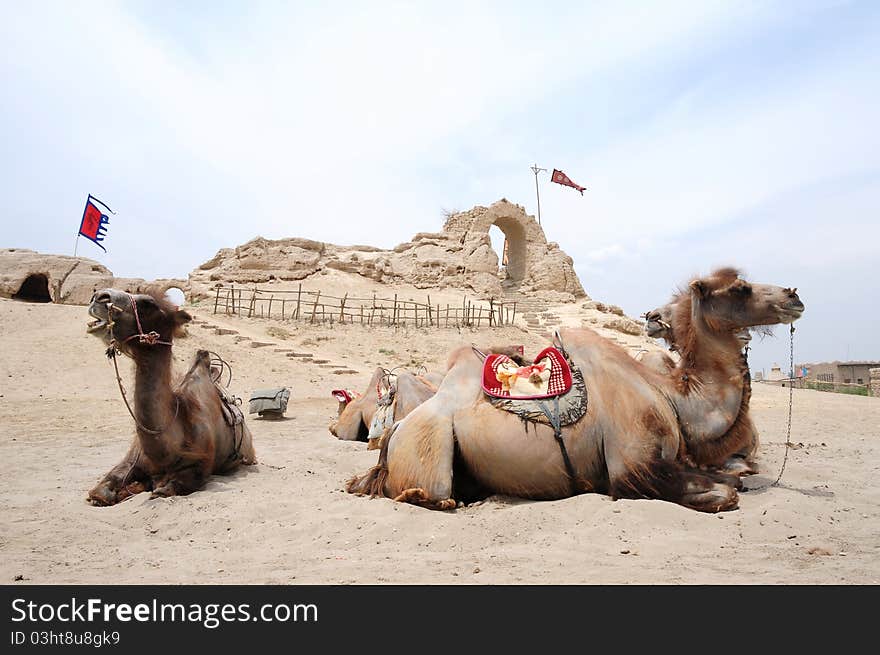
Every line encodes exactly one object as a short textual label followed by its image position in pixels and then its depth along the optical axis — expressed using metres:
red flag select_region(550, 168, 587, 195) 40.12
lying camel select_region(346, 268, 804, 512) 4.16
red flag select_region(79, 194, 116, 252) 26.77
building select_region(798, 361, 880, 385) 27.09
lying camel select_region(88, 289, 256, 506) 4.99
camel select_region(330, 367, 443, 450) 9.02
